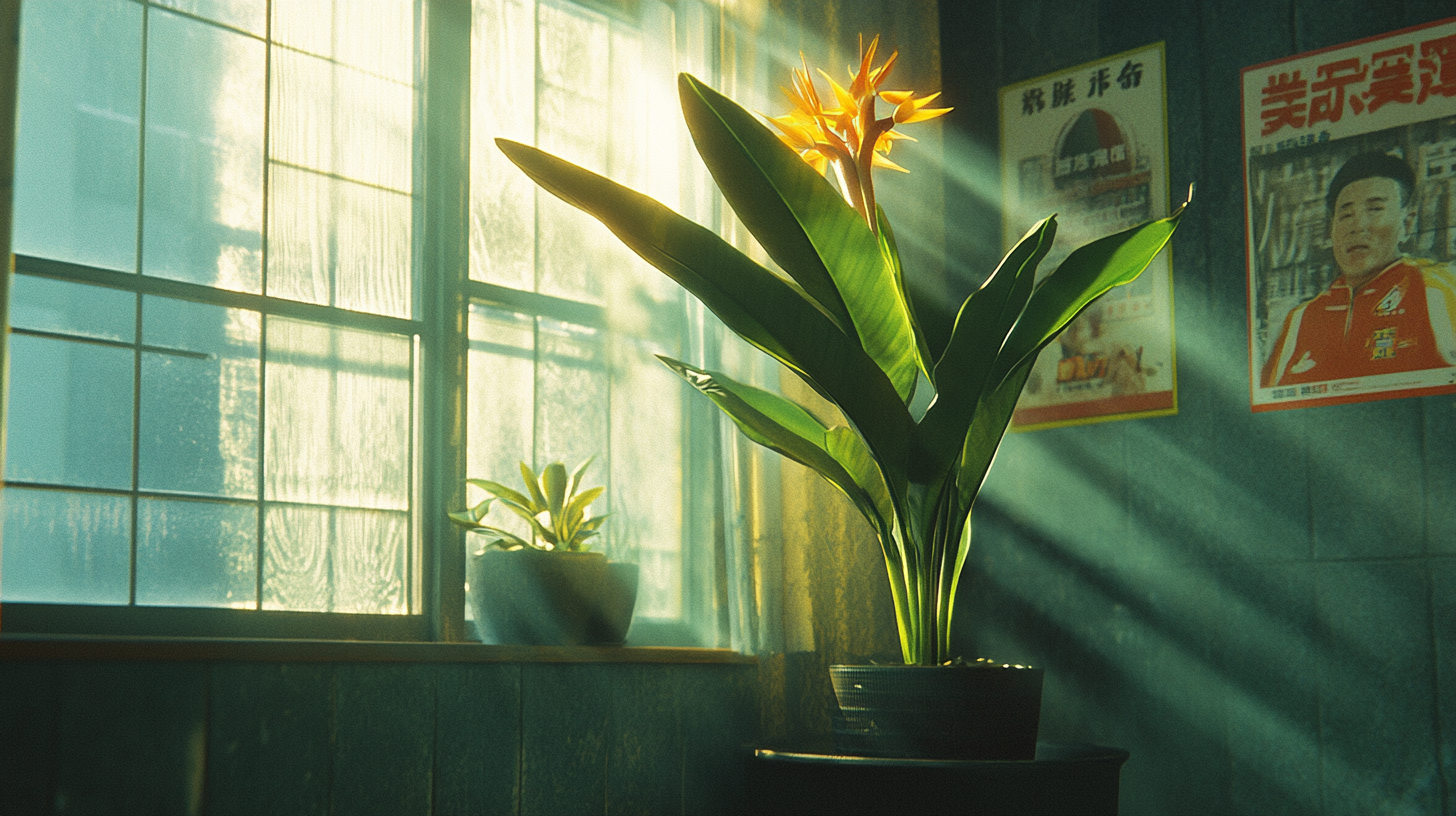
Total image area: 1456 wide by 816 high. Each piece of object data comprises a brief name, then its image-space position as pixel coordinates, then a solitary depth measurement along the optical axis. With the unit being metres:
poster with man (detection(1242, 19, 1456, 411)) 2.06
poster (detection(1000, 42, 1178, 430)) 2.38
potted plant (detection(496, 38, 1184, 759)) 1.30
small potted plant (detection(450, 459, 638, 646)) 1.70
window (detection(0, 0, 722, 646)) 1.43
